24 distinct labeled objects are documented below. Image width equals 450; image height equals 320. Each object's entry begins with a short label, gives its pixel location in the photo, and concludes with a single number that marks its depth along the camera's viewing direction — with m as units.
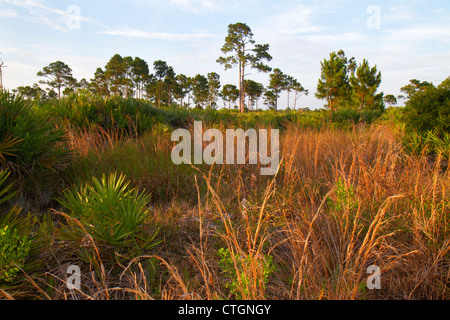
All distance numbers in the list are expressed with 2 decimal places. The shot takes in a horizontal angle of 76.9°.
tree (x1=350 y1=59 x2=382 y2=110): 32.03
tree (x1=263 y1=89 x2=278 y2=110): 63.25
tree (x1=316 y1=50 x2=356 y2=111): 35.91
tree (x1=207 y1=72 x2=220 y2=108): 59.34
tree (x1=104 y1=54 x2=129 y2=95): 42.09
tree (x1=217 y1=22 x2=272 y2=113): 37.16
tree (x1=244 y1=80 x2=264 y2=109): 56.29
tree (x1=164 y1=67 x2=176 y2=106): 50.81
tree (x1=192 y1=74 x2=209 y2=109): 56.84
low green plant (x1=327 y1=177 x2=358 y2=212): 2.67
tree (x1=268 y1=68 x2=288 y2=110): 59.47
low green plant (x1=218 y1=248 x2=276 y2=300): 1.73
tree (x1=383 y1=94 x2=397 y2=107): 60.75
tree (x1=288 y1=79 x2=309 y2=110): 66.16
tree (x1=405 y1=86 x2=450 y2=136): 5.66
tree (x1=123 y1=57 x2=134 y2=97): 43.81
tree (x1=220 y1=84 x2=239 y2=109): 57.97
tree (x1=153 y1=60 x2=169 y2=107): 49.81
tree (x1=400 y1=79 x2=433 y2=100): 51.70
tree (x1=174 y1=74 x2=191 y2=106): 55.29
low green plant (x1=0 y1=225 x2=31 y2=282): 1.83
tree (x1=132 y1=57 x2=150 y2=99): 43.91
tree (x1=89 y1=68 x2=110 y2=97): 49.97
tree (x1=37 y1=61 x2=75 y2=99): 47.97
